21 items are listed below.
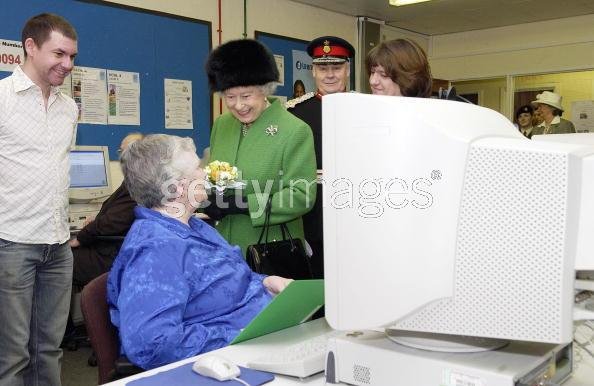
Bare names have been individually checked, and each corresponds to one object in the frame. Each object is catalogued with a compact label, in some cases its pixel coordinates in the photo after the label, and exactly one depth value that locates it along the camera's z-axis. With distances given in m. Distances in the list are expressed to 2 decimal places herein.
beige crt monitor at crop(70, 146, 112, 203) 3.80
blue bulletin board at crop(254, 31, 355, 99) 5.39
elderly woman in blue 1.36
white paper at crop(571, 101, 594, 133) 6.84
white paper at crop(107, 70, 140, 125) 4.16
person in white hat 5.93
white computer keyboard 1.16
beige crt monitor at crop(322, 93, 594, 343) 0.90
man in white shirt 2.33
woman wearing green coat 2.16
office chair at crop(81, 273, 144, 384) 1.49
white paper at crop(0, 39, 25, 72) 3.58
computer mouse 1.13
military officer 2.75
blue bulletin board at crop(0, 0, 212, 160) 3.88
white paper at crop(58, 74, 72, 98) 3.89
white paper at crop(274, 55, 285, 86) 5.46
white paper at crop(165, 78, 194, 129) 4.56
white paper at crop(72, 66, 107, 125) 3.97
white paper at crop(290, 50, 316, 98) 5.64
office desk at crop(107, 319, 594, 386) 1.16
